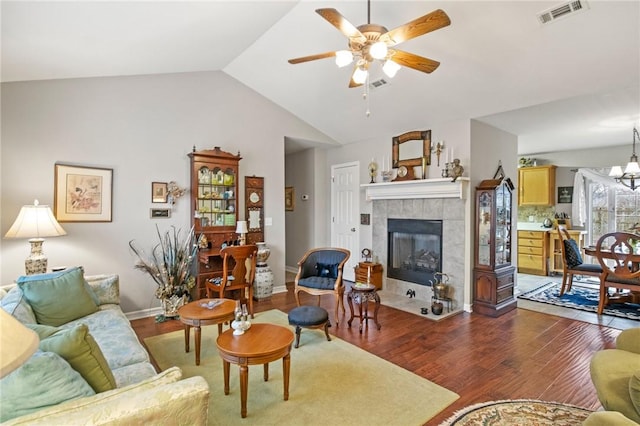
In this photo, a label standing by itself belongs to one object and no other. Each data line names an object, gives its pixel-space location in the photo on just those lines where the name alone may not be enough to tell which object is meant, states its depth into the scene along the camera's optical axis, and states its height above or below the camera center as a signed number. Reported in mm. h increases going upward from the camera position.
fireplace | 4875 -580
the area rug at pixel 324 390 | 2176 -1355
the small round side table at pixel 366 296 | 3701 -969
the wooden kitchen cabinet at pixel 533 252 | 6641 -807
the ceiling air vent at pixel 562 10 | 2596 +1674
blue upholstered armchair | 4051 -800
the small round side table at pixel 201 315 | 2807 -897
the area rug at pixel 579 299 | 4346 -1306
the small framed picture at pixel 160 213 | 4355 +9
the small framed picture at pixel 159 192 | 4348 +296
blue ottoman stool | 3119 -1017
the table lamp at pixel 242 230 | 4812 -244
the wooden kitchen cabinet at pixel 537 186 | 6922 +609
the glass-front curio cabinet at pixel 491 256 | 4281 -580
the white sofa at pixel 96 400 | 1104 -686
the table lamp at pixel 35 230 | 3057 -153
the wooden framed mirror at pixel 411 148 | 4875 +1027
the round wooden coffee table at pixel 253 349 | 2168 -927
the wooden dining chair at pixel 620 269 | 4055 -711
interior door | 6078 +67
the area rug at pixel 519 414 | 2129 -1371
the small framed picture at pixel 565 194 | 6834 +409
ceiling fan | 2182 +1276
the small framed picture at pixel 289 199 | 7305 +329
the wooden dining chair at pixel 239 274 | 3988 -777
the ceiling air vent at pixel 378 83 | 4218 +1725
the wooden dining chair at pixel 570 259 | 4930 -712
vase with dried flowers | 4168 -715
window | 6271 +84
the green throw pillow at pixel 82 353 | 1372 -603
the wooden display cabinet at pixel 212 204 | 4487 +138
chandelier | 5004 +669
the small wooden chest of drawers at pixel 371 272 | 5293 -975
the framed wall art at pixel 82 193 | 3707 +241
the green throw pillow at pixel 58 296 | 2551 -679
